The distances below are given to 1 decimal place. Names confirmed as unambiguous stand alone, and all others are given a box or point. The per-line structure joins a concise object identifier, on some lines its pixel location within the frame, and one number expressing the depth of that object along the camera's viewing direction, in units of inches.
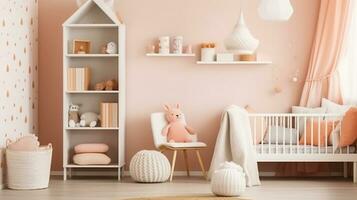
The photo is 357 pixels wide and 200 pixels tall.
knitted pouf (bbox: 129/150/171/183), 267.9
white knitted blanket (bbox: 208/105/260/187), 262.7
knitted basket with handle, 251.6
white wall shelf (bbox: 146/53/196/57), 292.6
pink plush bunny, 287.4
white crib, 273.0
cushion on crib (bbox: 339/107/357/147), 268.7
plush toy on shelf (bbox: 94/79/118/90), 287.1
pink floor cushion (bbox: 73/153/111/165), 283.1
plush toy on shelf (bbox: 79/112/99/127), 288.4
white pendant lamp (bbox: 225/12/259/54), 237.0
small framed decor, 288.7
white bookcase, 286.8
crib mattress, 274.4
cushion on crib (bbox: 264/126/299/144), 282.2
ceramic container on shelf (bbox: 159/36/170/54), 291.2
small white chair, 279.4
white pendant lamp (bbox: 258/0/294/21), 243.6
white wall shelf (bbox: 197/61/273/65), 291.6
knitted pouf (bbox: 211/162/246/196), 229.1
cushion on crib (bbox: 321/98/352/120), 283.6
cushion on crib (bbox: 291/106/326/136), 286.2
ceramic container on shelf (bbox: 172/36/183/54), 291.4
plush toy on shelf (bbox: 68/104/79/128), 287.3
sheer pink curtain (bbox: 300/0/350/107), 288.7
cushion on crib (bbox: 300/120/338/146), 275.6
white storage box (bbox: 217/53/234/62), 291.4
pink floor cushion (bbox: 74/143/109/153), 284.4
